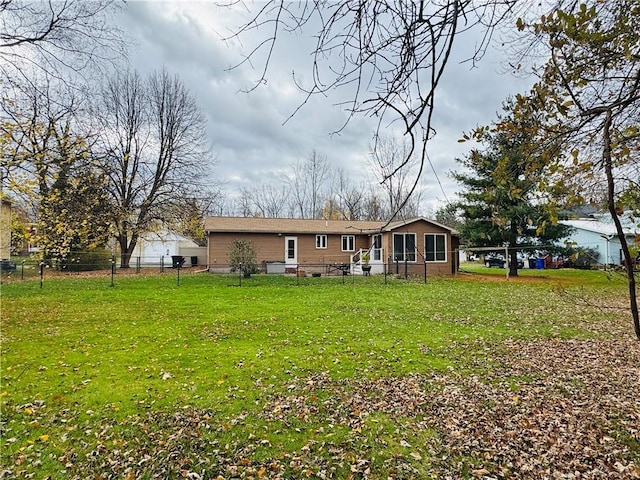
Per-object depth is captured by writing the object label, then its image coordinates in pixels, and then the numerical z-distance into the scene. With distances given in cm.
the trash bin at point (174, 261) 2317
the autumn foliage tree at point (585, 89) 227
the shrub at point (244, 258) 1722
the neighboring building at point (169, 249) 2312
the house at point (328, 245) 1977
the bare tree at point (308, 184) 3359
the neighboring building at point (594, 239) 2528
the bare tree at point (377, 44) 187
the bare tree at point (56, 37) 532
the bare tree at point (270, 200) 3806
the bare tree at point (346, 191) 3300
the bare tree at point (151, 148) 2148
